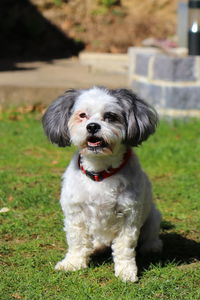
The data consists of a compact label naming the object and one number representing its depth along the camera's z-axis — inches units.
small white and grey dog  214.7
